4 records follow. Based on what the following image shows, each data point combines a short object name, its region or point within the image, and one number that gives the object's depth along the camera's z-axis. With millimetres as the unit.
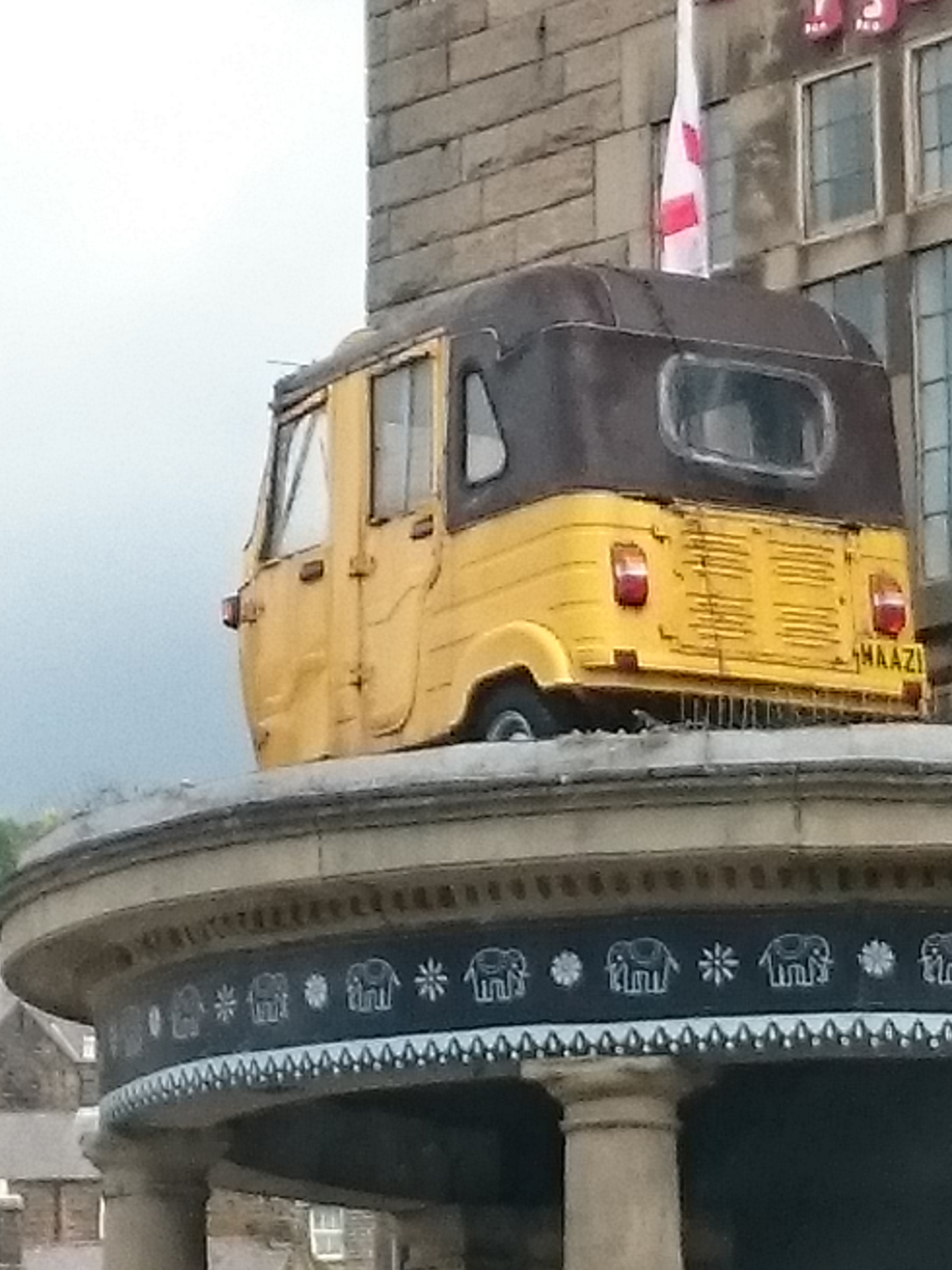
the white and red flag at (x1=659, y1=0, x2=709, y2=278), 20797
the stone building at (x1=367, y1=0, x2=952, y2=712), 20953
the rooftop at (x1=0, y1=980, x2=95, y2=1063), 66250
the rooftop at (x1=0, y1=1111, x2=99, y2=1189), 55688
